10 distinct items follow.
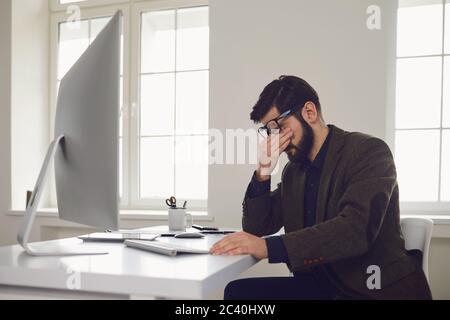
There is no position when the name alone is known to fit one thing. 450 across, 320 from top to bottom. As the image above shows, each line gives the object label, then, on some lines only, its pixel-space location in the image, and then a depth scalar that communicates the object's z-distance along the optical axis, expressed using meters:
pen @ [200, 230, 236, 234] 1.68
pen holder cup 1.80
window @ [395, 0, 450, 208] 2.53
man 1.08
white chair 1.32
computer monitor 0.88
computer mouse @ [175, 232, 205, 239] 1.46
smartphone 1.77
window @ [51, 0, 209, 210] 3.03
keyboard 1.03
